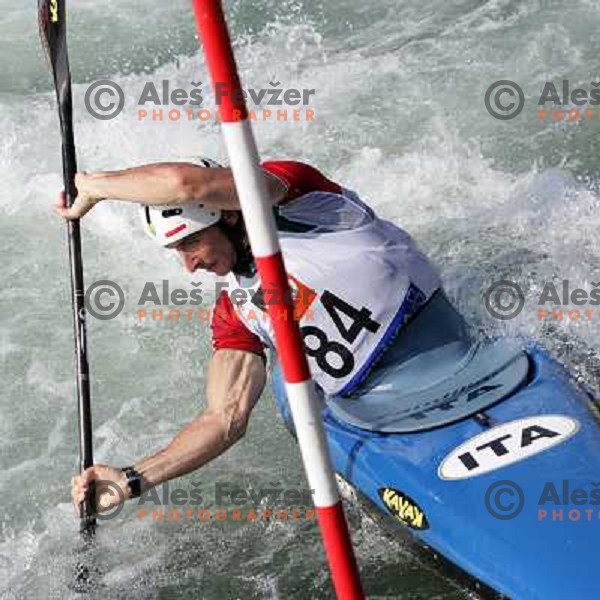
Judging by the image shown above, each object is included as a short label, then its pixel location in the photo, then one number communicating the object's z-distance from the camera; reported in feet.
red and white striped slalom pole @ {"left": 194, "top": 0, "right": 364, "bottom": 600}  17.81
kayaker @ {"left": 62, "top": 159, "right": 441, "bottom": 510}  26.58
